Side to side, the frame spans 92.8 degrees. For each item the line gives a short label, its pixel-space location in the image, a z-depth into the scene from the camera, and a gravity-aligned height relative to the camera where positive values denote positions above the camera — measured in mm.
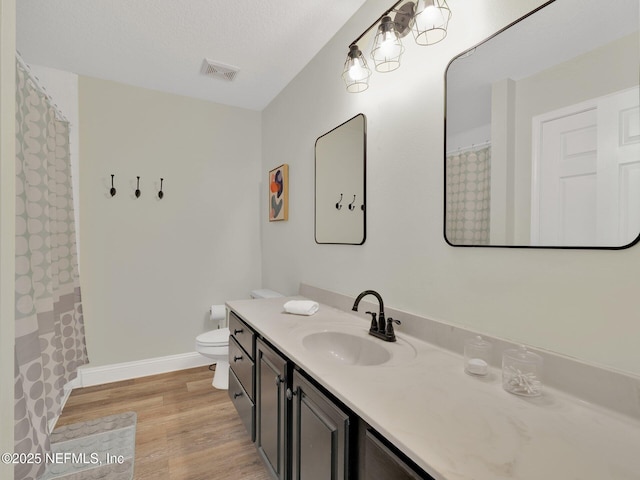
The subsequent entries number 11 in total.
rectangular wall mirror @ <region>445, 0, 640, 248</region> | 759 +303
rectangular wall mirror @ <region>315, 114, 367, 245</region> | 1673 +307
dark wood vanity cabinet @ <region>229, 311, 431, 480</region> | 758 -636
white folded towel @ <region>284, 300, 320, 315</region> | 1642 -399
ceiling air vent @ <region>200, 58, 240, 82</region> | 2234 +1252
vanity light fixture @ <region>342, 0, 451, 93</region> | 1136 +825
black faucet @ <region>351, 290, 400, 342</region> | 1265 -397
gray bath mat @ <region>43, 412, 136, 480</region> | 1578 -1232
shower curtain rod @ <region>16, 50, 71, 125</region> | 1467 +833
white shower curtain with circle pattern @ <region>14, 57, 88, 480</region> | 1335 -221
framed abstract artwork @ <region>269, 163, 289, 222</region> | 2541 +359
